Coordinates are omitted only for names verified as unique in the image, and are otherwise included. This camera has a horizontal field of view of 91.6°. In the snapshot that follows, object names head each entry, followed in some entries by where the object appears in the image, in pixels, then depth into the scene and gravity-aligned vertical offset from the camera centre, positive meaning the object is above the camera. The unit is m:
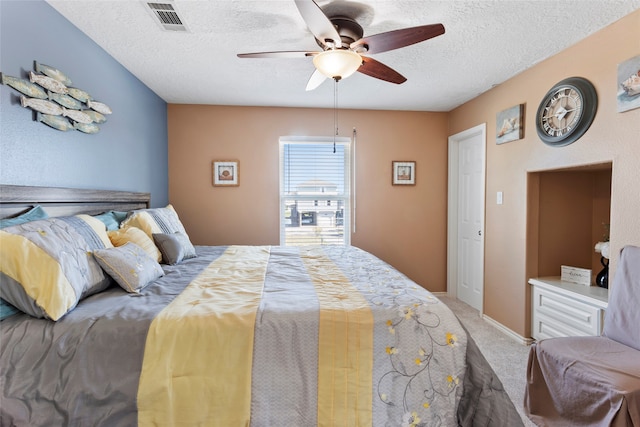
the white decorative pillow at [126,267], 1.53 -0.32
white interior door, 3.40 -0.11
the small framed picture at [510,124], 2.73 +0.75
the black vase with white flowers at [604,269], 2.19 -0.47
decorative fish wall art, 1.66 +0.62
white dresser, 2.15 -0.77
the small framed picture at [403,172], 3.90 +0.42
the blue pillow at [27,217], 1.40 -0.07
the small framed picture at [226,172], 3.67 +0.38
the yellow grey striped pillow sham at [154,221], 2.23 -0.13
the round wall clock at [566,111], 2.12 +0.70
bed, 1.16 -0.60
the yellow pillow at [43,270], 1.20 -0.27
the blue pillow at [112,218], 2.08 -0.10
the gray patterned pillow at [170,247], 2.16 -0.30
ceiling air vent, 1.80 +1.16
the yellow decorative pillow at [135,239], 1.88 -0.22
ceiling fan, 1.55 +0.90
